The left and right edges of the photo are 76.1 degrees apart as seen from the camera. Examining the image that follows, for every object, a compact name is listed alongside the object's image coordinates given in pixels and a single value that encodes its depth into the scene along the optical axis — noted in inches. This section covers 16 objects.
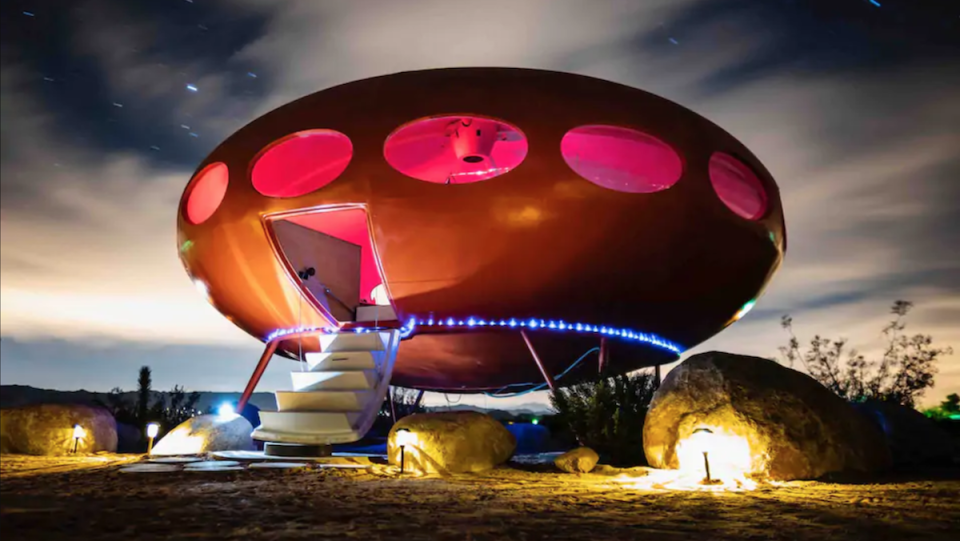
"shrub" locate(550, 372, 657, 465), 326.3
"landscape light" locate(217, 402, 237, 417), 403.9
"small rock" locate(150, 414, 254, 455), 374.3
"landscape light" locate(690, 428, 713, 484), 243.8
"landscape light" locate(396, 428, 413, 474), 287.9
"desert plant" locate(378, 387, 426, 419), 647.1
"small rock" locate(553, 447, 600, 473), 288.9
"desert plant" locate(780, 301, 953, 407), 536.7
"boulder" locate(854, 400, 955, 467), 330.3
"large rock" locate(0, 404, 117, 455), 385.7
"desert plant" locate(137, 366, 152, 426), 578.4
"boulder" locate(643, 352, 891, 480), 246.8
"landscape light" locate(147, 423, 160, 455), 366.0
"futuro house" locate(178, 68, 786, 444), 339.6
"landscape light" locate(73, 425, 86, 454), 384.2
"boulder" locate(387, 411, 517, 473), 282.5
